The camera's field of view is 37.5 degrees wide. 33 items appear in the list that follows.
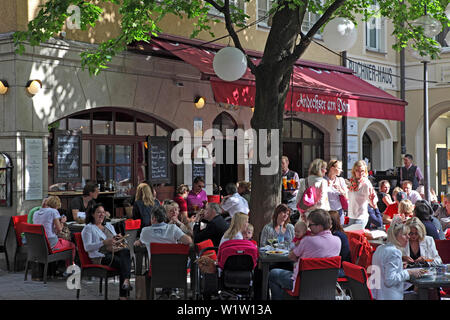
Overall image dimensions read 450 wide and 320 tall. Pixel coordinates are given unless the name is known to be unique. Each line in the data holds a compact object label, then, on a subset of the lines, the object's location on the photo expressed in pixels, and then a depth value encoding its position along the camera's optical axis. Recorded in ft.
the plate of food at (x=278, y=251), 25.47
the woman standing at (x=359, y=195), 34.03
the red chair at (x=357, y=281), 19.17
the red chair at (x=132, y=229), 32.76
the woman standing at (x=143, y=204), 33.91
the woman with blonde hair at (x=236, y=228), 25.08
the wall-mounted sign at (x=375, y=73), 64.54
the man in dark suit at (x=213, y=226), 27.68
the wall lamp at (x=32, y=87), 37.32
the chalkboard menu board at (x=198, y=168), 47.89
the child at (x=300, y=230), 23.99
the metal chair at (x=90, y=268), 26.86
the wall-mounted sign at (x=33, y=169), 37.40
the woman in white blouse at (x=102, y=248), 27.02
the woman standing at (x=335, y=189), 35.42
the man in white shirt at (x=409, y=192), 38.24
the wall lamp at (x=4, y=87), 37.03
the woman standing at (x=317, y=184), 33.35
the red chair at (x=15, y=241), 34.19
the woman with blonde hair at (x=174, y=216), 28.73
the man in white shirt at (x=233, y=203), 36.37
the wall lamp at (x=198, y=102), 47.55
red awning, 40.73
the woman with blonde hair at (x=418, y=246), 23.45
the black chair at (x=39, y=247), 30.58
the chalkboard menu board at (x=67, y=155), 39.58
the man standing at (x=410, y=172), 47.24
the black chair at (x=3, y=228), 35.45
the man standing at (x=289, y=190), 40.24
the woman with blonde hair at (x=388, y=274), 20.51
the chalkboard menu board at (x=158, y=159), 45.50
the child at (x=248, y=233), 26.03
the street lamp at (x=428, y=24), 34.86
